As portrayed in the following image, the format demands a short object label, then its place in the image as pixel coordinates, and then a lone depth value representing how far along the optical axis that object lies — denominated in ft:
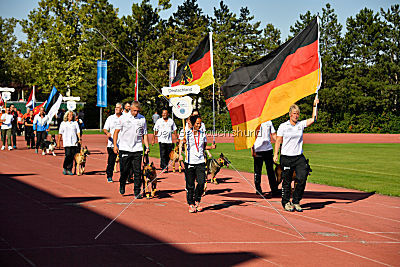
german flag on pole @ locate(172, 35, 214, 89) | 45.73
